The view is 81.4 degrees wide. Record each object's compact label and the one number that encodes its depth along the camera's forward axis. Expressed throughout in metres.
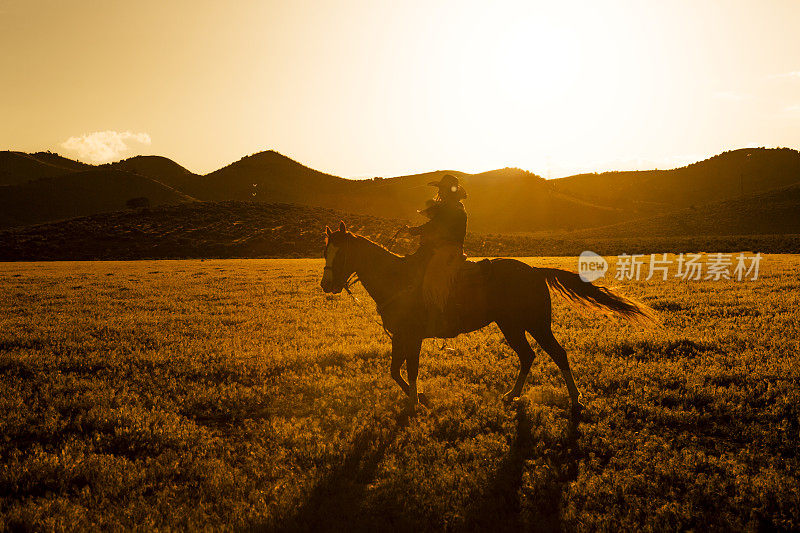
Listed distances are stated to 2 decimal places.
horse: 7.84
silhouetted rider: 7.68
